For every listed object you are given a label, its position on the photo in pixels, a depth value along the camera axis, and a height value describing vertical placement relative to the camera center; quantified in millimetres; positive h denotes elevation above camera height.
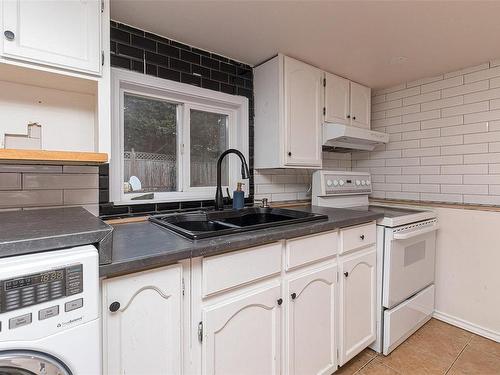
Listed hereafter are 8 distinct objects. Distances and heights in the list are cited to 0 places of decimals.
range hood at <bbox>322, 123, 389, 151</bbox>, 1966 +342
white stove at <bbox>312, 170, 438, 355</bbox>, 1724 -530
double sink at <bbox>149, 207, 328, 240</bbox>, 1155 -206
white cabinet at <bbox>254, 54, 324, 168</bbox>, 1834 +482
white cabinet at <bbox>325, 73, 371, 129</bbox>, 2086 +657
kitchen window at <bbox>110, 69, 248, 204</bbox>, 1516 +286
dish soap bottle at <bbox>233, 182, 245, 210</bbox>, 1769 -112
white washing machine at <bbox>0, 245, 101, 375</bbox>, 634 -330
